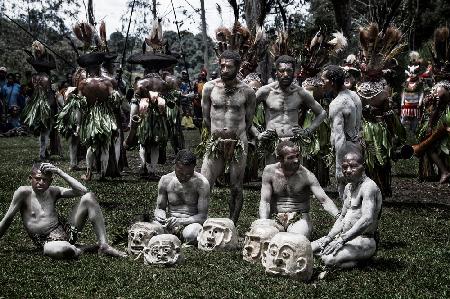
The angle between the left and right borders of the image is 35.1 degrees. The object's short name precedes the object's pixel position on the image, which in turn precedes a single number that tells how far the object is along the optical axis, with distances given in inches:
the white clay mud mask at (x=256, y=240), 236.1
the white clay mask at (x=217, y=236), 251.8
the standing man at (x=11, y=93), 809.5
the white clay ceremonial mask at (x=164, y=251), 229.8
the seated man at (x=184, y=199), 261.6
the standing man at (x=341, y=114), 280.7
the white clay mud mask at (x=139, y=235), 245.3
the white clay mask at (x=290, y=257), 215.8
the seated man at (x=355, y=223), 226.4
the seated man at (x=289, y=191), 253.4
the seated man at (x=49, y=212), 241.9
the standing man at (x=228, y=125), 286.2
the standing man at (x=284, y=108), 288.4
